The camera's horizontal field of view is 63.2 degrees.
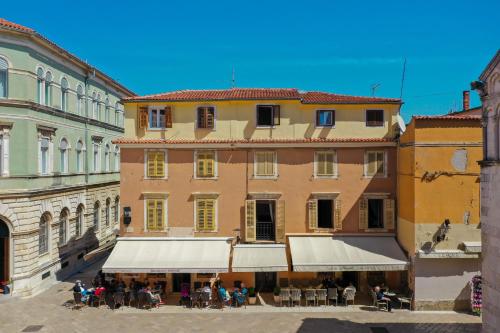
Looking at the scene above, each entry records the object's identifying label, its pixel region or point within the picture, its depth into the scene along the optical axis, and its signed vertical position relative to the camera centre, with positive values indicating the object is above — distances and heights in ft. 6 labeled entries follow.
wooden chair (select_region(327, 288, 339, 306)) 68.23 -21.13
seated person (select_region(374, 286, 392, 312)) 65.41 -21.05
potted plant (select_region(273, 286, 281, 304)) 69.00 -21.65
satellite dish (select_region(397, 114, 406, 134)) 74.53 +8.34
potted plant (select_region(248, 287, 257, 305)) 69.77 -22.06
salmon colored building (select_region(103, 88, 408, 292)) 73.56 -1.24
